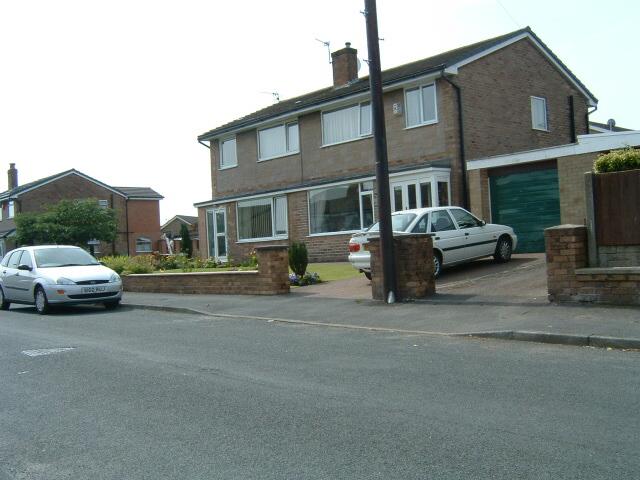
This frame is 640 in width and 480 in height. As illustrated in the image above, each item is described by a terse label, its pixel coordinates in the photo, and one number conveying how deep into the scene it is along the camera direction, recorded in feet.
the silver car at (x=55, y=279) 47.62
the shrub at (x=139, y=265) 71.77
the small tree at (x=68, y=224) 133.28
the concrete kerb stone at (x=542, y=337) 25.88
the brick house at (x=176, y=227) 224.33
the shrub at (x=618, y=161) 34.63
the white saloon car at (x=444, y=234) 47.98
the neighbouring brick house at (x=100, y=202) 170.13
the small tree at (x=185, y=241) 124.46
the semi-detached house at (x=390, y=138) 66.59
